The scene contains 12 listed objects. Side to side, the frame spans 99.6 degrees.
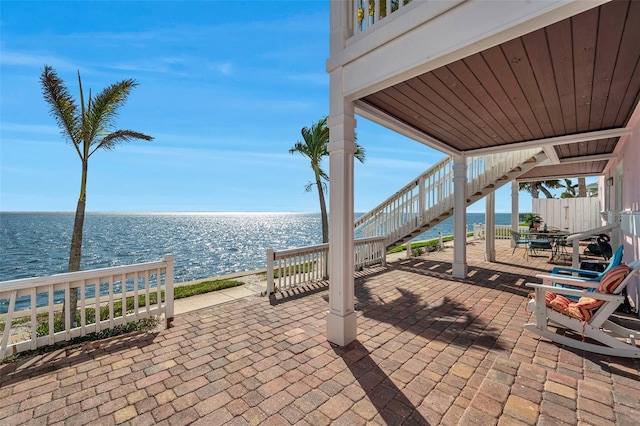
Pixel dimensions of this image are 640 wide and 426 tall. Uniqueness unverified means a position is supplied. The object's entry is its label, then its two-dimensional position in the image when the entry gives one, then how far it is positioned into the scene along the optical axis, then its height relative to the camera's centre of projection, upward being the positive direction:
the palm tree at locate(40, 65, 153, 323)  4.24 +1.62
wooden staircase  7.11 +0.63
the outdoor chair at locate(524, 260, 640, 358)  2.86 -1.17
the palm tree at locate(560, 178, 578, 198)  27.17 +2.62
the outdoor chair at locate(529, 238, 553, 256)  8.00 -0.89
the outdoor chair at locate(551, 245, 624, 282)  3.43 -0.82
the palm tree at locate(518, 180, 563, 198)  21.17 +2.30
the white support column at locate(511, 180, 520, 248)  10.59 +0.49
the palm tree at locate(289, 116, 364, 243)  7.93 +2.00
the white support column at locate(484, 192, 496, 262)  8.18 -0.37
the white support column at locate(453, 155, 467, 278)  6.12 +0.04
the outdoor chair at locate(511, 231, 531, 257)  9.57 -0.83
